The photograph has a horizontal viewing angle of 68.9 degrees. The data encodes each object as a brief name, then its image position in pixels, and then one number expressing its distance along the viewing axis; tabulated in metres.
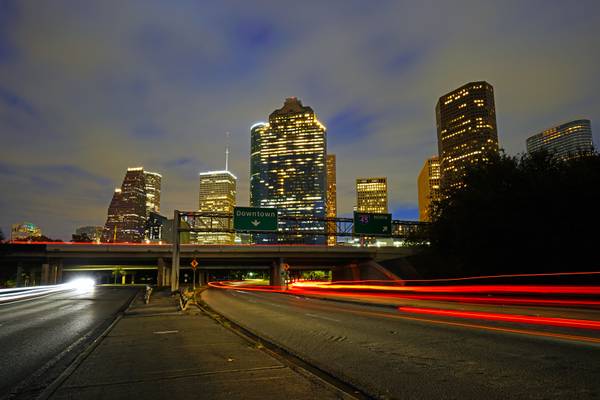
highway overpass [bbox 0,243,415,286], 67.00
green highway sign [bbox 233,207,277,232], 46.84
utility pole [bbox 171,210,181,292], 48.62
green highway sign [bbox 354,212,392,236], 50.53
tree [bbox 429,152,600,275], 27.77
